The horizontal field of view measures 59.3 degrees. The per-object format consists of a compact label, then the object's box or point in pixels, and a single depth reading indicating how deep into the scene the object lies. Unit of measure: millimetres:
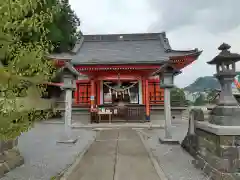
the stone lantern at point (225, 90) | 4113
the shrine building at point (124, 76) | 13080
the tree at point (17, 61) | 1876
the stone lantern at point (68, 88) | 7777
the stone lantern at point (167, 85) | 7523
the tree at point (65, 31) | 17994
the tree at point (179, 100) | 14794
